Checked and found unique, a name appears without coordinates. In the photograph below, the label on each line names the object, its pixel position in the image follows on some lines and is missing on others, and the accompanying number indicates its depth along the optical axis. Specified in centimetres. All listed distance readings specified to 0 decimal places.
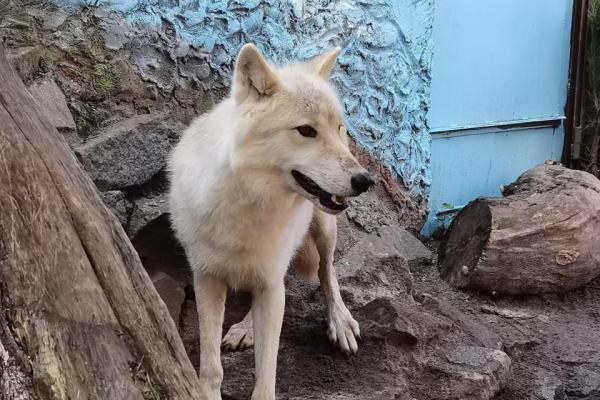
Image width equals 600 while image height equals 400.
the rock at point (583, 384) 425
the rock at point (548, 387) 409
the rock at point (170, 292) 402
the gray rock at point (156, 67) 449
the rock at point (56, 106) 402
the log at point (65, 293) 210
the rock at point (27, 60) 406
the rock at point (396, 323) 398
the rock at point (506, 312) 520
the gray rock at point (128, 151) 406
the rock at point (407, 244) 544
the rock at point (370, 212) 531
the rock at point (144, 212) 404
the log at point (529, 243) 533
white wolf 303
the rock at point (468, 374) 386
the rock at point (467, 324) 444
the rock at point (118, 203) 398
